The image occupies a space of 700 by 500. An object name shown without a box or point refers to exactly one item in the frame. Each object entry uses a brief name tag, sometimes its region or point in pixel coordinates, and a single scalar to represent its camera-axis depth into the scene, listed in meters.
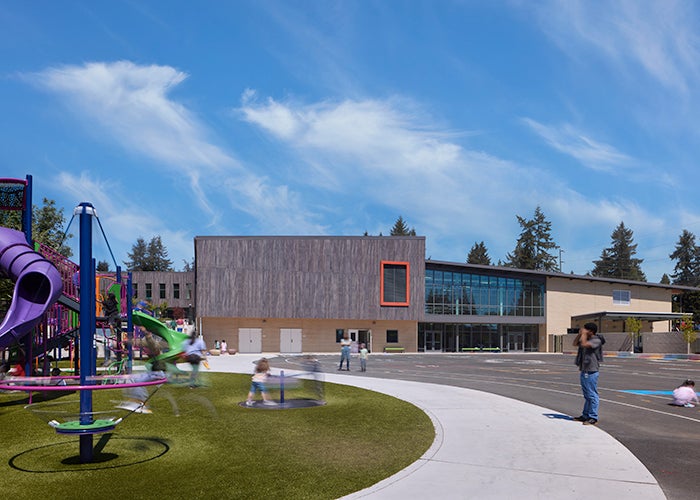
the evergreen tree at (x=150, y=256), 151.12
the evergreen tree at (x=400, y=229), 131.62
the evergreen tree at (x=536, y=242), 114.06
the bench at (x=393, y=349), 55.84
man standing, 12.58
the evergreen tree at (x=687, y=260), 119.19
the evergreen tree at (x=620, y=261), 126.12
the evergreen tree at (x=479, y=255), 131.00
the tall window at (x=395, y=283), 55.41
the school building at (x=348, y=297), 54.09
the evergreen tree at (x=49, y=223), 55.06
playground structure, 9.05
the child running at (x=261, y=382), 15.23
